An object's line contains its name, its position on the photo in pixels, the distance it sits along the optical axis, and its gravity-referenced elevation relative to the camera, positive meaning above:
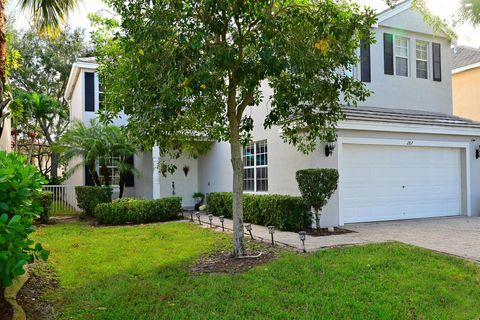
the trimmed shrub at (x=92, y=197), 14.46 -0.80
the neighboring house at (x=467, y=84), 19.97 +4.25
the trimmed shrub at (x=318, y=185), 10.09 -0.32
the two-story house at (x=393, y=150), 11.92 +0.70
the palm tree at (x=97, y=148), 14.73 +0.94
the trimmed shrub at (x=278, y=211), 10.73 -1.06
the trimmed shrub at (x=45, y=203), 13.33 -0.92
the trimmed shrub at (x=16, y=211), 3.43 -0.35
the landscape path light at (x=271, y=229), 8.61 -1.18
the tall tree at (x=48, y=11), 8.39 +3.39
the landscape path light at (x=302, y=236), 7.88 -1.21
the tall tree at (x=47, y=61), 27.03 +7.60
